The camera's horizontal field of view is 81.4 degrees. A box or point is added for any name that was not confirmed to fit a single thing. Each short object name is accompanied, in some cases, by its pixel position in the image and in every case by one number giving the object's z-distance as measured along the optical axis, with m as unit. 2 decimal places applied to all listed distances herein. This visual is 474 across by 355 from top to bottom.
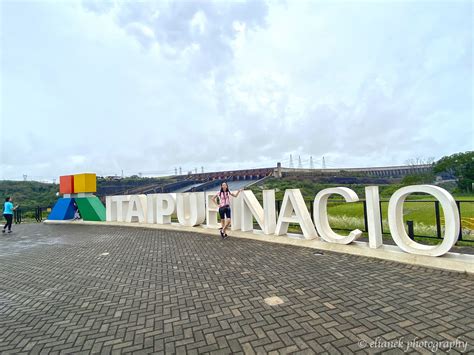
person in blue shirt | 13.95
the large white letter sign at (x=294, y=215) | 8.16
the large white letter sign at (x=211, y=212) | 11.60
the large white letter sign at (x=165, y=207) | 12.95
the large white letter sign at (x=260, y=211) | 9.24
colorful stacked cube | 16.75
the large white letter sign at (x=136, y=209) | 14.25
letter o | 5.50
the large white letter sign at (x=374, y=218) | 6.76
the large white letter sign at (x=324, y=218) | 7.27
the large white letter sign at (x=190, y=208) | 11.98
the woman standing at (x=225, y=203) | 10.09
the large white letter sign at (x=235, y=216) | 10.52
